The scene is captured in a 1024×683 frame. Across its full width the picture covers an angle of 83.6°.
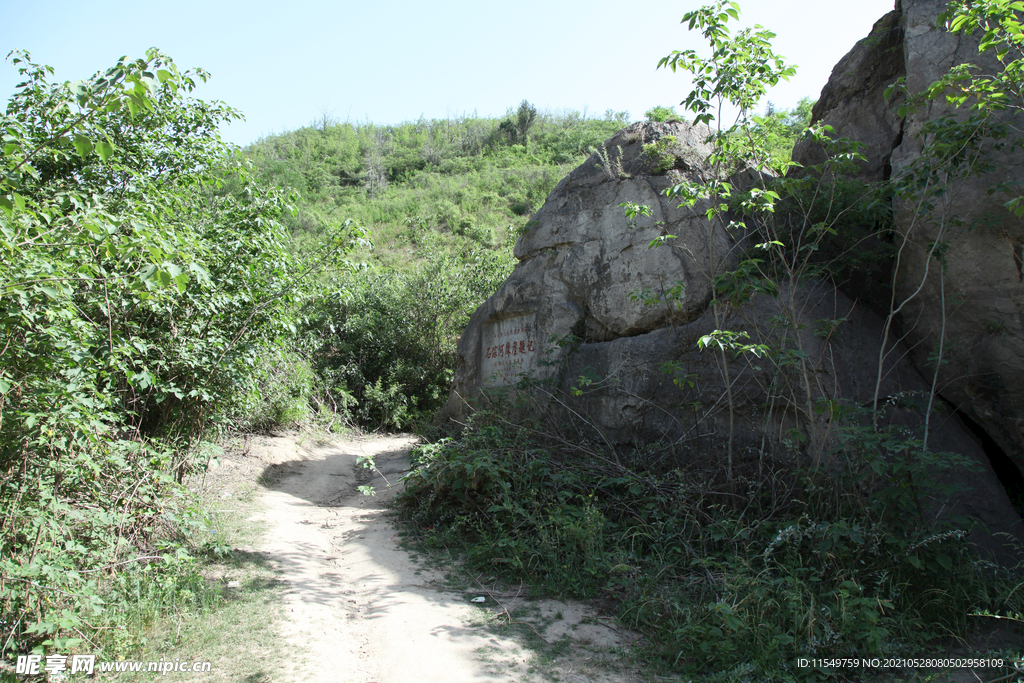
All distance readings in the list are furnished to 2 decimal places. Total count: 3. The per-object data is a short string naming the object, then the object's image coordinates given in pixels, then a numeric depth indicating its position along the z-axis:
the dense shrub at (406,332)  12.16
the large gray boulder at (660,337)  5.12
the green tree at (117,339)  3.09
